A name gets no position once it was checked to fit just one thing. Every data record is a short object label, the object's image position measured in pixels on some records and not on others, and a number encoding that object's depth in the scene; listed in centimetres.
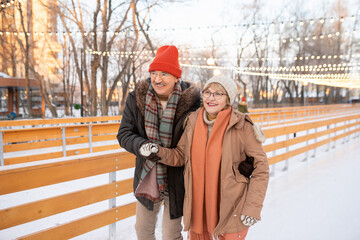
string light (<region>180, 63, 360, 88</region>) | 2357
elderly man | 188
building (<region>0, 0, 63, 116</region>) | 1642
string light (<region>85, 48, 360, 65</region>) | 1315
